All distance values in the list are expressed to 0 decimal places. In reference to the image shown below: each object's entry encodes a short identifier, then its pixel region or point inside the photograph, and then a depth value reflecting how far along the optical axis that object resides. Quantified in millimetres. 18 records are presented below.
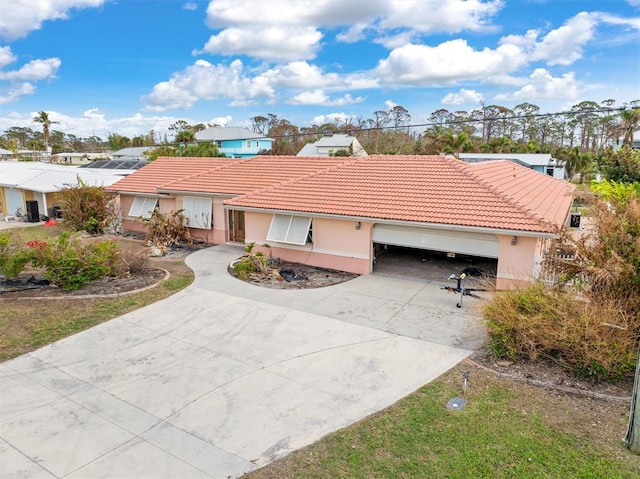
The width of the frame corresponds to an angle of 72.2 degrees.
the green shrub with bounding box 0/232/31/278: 13531
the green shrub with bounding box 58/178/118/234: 23734
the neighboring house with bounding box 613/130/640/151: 44738
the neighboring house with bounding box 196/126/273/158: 69062
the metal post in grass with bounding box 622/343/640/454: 6293
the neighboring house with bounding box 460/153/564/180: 46094
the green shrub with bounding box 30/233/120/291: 13789
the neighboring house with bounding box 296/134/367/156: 60625
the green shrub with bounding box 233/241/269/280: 15484
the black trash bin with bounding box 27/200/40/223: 29219
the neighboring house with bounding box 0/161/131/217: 29372
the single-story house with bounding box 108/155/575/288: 13337
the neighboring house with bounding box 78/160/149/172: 41000
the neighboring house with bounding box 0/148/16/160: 66612
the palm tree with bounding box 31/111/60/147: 79875
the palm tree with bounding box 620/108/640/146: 40250
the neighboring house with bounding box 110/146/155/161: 66812
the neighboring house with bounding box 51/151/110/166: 68738
